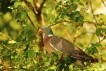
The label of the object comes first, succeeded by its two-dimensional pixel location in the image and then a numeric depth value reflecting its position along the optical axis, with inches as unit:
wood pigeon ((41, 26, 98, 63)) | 316.2
